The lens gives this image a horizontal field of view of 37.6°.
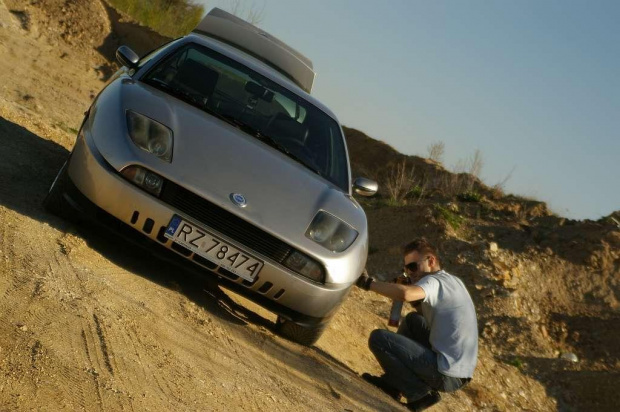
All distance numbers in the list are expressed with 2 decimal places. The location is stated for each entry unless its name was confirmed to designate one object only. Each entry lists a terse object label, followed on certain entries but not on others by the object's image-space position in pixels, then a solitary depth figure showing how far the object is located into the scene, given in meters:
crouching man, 6.13
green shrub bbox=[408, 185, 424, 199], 17.44
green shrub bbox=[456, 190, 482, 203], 16.70
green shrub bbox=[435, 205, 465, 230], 14.19
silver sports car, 5.24
